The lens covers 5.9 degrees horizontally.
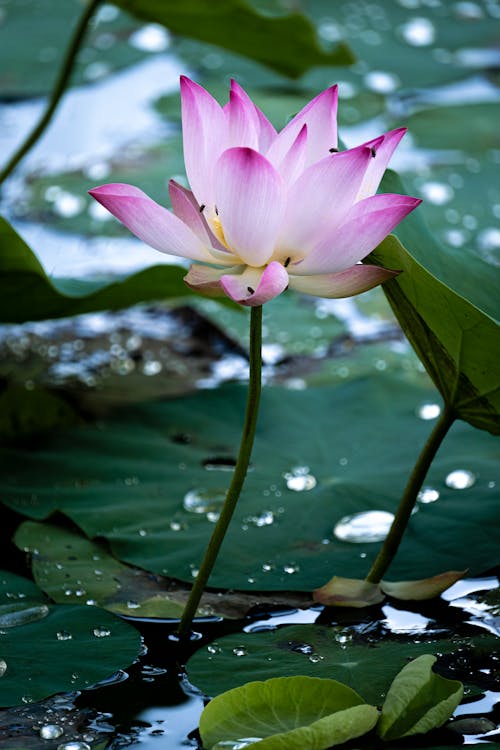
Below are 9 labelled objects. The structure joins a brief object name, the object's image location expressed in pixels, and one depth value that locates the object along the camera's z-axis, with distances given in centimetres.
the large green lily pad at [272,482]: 288
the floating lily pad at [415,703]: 268
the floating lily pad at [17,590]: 284
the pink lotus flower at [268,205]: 268
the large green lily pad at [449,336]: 276
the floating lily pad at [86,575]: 284
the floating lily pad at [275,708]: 268
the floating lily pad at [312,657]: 274
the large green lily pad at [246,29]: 344
